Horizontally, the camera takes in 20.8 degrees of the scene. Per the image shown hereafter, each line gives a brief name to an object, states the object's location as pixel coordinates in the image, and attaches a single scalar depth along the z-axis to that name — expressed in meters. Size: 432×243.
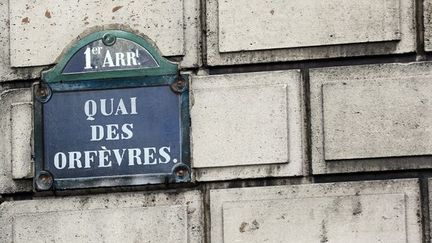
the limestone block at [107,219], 4.90
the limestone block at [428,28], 4.84
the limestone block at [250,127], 4.87
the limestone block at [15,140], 5.06
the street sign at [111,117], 4.95
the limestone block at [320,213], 4.76
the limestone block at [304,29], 4.86
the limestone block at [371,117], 4.80
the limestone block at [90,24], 5.01
